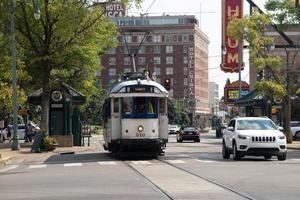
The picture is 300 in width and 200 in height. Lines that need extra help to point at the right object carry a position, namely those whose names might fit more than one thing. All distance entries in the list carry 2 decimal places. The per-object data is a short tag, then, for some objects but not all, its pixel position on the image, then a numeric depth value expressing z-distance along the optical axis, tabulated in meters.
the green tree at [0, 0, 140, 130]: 35.28
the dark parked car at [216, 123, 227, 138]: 70.56
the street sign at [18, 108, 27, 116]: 46.22
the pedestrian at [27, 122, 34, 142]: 52.04
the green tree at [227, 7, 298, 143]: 38.50
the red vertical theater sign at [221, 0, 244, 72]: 70.94
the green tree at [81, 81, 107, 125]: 101.50
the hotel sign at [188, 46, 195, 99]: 152.90
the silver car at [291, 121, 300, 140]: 54.41
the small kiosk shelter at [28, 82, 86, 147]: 41.44
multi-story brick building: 153.62
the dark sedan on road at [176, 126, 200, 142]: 55.81
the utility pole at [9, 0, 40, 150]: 32.81
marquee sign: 76.56
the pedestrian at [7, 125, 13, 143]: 56.52
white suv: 24.31
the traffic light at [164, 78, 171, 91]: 42.76
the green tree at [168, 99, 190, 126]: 129.99
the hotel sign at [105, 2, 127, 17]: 118.67
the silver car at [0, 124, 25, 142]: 56.28
